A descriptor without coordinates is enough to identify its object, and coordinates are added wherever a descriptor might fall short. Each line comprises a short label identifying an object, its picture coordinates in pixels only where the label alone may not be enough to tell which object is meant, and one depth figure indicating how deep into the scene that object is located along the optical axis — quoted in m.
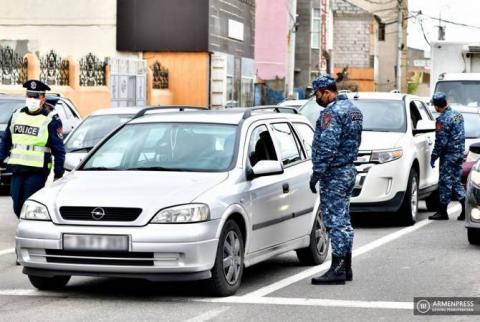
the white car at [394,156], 15.86
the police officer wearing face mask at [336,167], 10.45
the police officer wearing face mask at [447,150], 16.80
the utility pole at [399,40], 53.97
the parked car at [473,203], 13.02
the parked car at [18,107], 20.23
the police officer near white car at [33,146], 12.05
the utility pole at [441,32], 79.19
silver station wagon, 9.23
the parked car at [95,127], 17.42
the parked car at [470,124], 20.98
